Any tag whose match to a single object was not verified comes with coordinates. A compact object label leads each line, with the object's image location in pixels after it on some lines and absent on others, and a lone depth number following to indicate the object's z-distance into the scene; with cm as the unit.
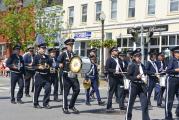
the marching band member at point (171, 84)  1313
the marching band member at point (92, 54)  1753
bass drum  1427
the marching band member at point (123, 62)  1566
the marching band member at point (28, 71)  1967
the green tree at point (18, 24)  4128
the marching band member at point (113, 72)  1501
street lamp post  3354
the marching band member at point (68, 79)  1444
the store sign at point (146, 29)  2395
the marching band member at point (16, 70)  1702
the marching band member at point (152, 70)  1657
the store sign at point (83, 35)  4620
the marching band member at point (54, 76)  1788
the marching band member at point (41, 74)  1566
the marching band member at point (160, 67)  1709
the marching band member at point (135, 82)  1212
